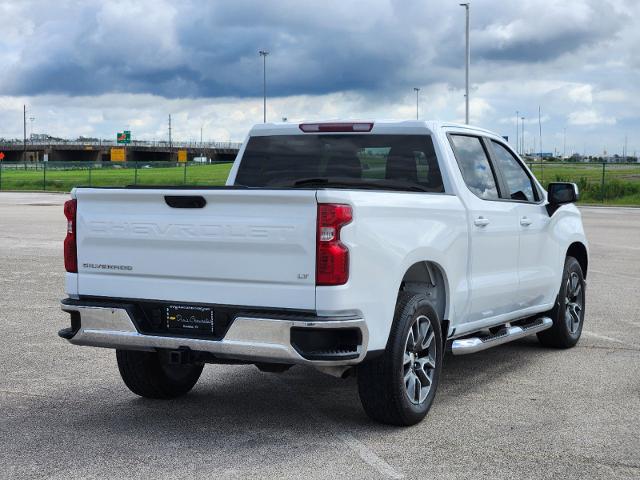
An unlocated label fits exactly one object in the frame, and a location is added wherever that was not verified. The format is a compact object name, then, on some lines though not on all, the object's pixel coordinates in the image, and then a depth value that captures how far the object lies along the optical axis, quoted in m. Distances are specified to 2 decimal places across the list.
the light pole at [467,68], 51.46
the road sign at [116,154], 100.11
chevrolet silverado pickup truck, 5.41
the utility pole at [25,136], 165.00
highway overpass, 173.86
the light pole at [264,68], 77.55
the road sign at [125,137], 156.75
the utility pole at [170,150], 175.38
